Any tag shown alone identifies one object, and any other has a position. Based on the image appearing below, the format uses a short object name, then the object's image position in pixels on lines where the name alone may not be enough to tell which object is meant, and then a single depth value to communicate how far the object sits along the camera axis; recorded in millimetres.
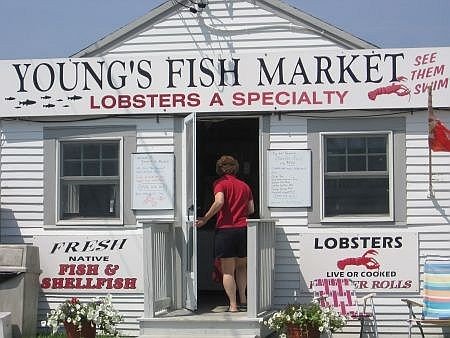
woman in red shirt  10055
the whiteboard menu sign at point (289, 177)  10672
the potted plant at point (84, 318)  9680
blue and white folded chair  9906
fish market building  10492
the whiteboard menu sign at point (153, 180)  10875
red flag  10406
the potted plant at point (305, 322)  9297
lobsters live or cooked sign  10453
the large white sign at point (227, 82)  10547
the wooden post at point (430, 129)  10370
